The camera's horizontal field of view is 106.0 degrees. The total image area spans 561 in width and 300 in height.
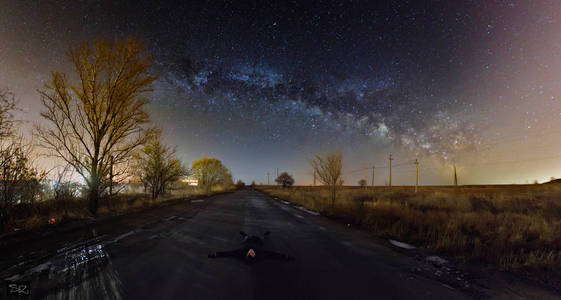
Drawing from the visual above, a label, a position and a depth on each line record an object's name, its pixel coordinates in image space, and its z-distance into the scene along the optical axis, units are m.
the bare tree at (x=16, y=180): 6.37
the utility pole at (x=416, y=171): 41.91
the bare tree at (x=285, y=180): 70.25
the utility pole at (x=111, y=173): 9.52
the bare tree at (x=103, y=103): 8.47
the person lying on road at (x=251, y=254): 3.74
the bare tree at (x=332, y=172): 14.18
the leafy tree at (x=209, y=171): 49.05
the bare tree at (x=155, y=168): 18.03
